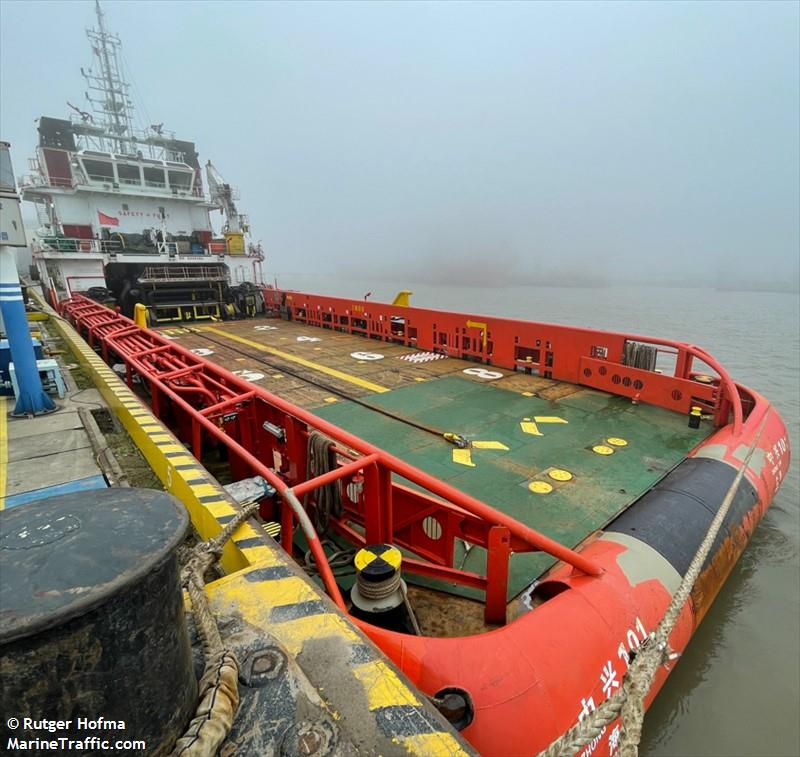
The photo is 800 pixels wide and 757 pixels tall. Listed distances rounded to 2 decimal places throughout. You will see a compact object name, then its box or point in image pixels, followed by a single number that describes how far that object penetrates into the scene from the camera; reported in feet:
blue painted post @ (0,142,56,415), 13.17
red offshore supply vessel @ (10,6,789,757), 6.82
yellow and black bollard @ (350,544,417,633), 7.71
